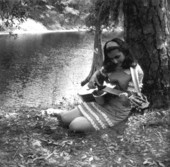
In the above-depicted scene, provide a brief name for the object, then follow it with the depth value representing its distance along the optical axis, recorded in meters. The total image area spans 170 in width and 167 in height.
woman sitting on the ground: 3.77
